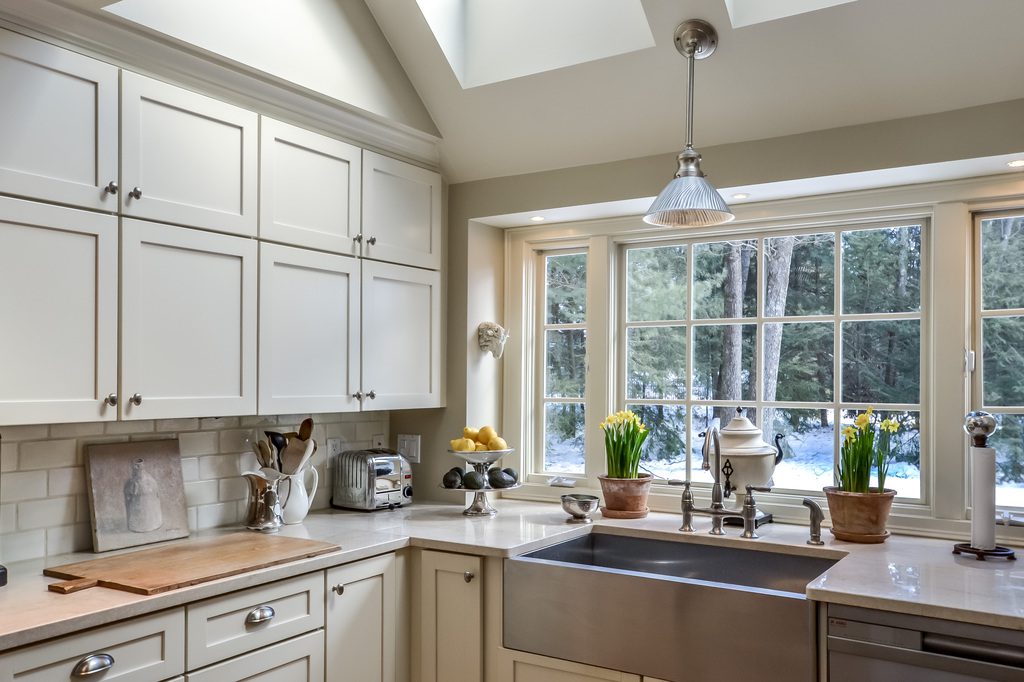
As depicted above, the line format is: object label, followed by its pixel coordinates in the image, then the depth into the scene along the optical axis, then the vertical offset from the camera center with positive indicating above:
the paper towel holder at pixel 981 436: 2.35 -0.22
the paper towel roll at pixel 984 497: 2.36 -0.40
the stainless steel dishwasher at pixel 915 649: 1.83 -0.68
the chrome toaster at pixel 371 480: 3.16 -0.48
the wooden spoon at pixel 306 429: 2.89 -0.25
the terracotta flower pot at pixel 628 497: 3.03 -0.52
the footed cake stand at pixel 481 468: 3.12 -0.42
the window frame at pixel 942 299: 2.68 +0.20
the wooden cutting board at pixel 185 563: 1.98 -0.55
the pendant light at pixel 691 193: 2.18 +0.45
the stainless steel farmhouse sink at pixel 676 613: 2.10 -0.72
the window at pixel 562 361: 3.52 -0.01
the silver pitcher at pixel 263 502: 2.75 -0.49
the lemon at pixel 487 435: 3.16 -0.30
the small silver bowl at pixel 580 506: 2.95 -0.53
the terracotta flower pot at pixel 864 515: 2.57 -0.49
